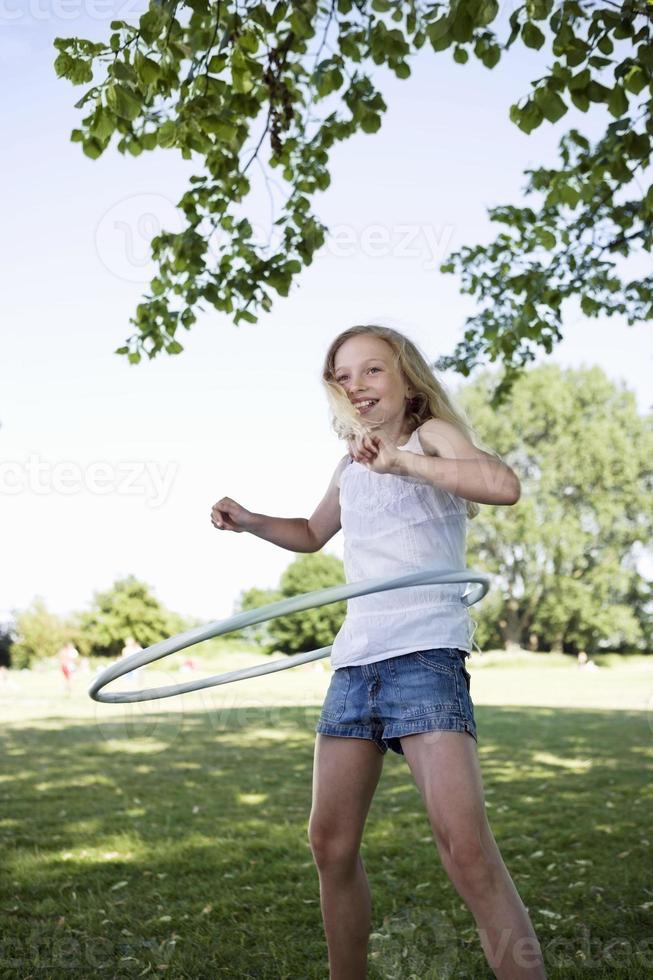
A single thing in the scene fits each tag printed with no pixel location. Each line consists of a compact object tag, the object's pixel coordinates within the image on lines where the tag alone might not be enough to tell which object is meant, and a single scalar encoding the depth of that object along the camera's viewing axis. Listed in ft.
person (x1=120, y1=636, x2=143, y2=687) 97.84
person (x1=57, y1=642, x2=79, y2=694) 81.19
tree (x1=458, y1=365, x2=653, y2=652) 160.35
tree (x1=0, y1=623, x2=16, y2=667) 149.18
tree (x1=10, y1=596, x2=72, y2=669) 151.74
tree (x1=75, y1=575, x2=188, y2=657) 157.69
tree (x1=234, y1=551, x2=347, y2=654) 133.59
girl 8.54
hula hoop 8.87
